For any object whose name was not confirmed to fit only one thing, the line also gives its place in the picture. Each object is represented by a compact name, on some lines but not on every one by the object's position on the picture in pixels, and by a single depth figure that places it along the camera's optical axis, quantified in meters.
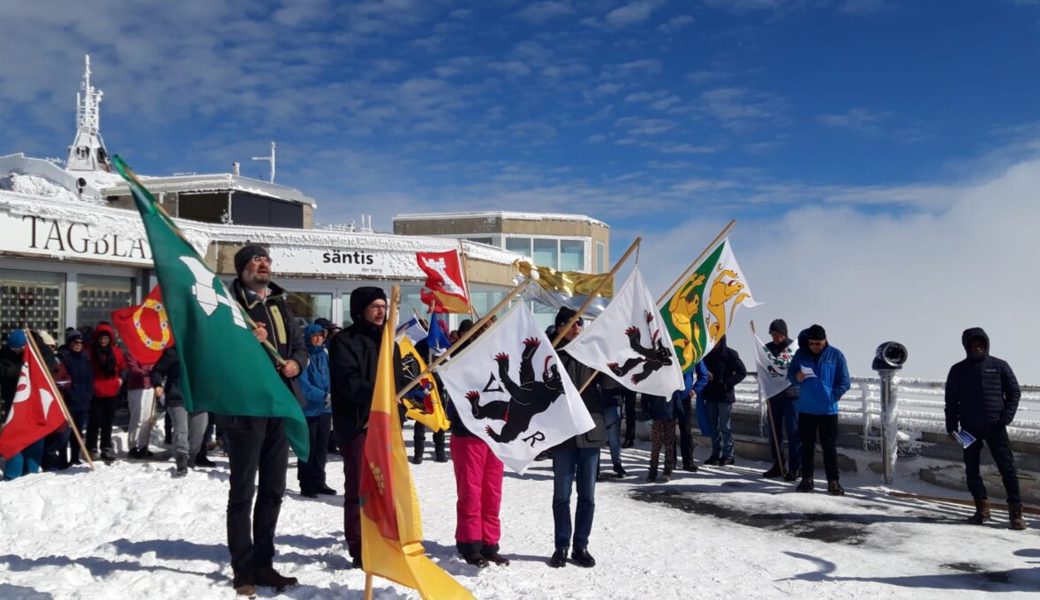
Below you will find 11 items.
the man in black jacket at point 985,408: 8.05
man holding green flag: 5.05
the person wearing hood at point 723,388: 11.62
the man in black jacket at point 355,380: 5.79
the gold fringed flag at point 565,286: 11.73
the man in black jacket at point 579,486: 6.39
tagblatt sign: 12.48
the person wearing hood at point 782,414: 10.77
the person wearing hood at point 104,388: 10.91
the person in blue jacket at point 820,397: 9.77
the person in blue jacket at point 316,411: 9.10
